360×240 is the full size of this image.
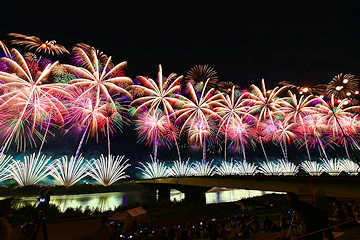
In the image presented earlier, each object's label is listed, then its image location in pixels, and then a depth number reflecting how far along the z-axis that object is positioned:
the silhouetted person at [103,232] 8.01
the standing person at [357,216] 8.29
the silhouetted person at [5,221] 6.07
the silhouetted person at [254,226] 16.50
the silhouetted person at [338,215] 9.39
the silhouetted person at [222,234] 13.50
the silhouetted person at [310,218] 6.75
